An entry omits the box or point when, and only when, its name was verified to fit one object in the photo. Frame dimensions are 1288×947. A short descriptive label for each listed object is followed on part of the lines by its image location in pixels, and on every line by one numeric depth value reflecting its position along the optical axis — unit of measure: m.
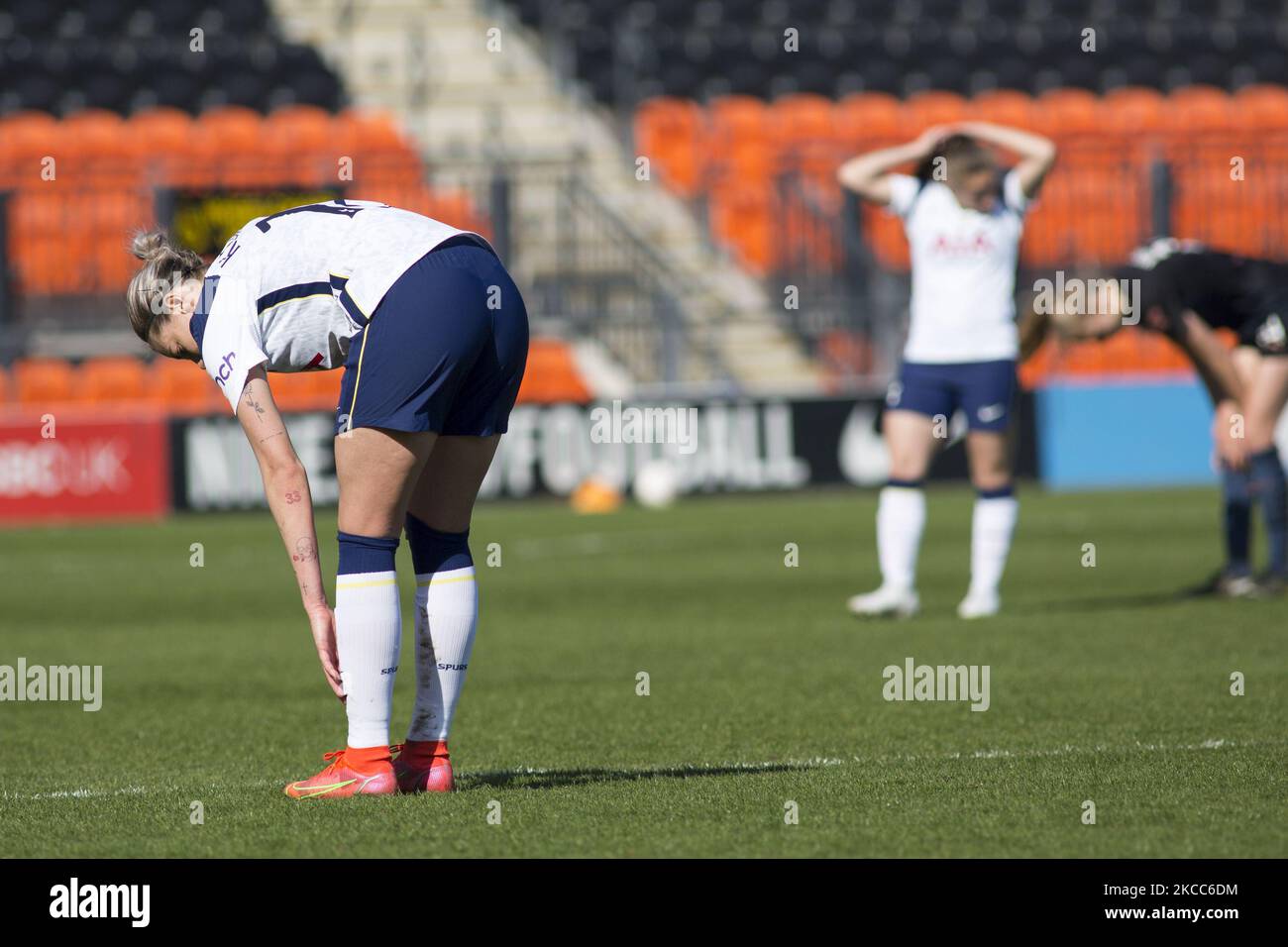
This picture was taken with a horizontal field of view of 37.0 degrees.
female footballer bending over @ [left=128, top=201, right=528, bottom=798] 4.52
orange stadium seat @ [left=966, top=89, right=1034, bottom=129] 21.05
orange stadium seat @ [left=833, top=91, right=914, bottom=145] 20.11
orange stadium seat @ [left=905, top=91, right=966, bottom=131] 20.91
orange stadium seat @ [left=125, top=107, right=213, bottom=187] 19.08
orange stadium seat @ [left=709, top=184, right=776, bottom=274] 19.91
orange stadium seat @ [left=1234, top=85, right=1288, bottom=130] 22.05
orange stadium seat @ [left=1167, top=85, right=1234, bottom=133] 21.80
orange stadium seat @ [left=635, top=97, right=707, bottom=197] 20.64
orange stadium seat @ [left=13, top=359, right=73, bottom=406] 17.22
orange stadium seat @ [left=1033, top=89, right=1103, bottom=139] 21.20
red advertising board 15.87
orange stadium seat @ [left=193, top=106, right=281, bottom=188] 17.77
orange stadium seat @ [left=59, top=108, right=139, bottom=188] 17.81
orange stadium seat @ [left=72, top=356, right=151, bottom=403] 17.39
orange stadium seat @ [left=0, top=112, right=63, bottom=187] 17.95
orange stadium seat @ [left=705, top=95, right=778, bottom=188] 20.03
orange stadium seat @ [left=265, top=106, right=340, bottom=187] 17.80
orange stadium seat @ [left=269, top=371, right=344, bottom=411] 16.88
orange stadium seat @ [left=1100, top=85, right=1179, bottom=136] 21.66
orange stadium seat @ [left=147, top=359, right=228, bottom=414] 17.56
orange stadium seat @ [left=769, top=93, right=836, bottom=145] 20.89
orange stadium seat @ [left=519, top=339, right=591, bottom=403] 17.84
